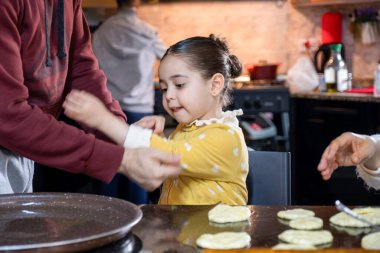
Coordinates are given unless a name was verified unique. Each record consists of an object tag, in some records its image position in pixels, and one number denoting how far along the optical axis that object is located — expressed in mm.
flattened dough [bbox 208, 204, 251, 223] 1538
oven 4848
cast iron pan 1226
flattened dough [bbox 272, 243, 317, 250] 1297
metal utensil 1455
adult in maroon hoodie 1614
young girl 1852
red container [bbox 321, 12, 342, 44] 5105
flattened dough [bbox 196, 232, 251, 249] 1344
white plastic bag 4973
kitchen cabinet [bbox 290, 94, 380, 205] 4293
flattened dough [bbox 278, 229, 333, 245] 1382
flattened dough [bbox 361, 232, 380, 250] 1314
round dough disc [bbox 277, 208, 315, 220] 1562
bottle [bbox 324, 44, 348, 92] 4715
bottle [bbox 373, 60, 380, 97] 4211
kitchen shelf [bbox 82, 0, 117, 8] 5086
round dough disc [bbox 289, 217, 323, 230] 1479
